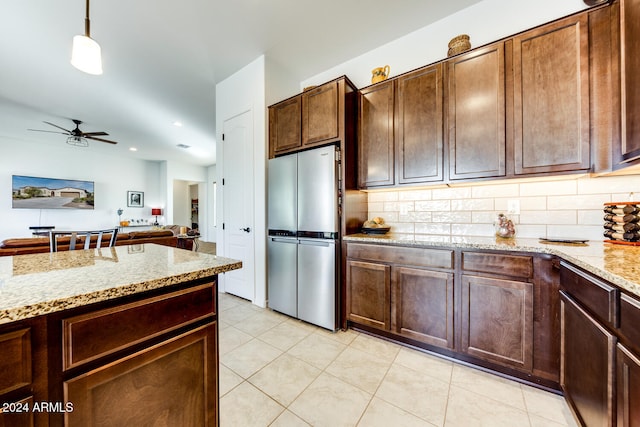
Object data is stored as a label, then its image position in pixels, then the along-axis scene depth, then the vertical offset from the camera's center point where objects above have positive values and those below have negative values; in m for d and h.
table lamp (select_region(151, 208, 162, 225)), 7.67 +0.08
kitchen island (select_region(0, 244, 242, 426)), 0.59 -0.38
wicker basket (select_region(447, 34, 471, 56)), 1.99 +1.42
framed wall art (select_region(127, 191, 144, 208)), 7.33 +0.48
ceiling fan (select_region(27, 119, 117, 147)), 4.52 +1.58
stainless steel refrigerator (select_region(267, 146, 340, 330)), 2.22 -0.22
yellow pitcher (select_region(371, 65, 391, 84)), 2.42 +1.43
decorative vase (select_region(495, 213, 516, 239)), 1.91 -0.13
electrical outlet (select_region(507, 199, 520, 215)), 1.98 +0.04
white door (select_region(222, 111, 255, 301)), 2.96 +0.17
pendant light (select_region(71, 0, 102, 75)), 1.31 +0.90
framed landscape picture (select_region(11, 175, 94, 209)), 5.57 +0.55
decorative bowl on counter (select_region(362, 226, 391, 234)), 2.36 -0.18
